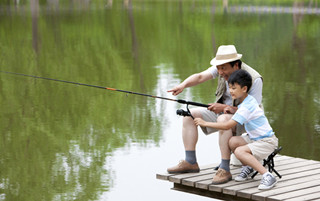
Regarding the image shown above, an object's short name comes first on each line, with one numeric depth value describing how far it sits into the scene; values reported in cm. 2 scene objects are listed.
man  1026
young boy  999
